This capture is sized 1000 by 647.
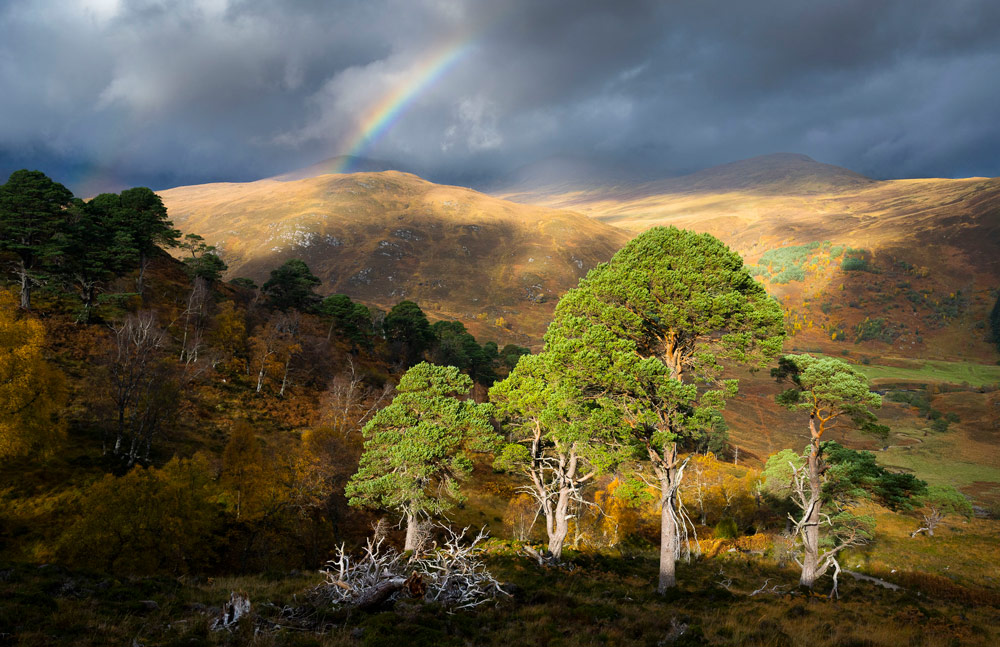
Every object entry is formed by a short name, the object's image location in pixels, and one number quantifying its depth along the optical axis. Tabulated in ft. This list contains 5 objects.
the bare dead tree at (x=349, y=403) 153.48
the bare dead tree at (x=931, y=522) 146.92
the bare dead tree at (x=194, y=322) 156.15
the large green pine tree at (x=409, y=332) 276.00
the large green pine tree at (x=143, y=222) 169.48
